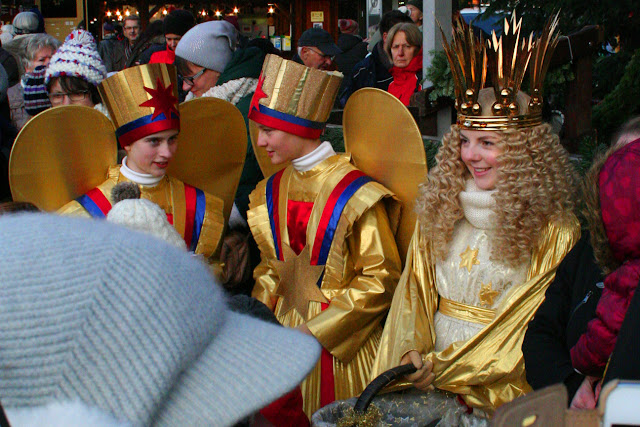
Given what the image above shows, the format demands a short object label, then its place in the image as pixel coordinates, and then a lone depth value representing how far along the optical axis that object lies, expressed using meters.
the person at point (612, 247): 1.58
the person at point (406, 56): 4.85
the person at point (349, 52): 7.68
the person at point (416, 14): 6.63
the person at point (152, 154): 3.15
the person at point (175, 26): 5.68
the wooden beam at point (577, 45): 3.58
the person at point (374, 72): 5.63
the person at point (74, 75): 3.88
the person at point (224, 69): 3.98
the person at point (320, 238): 2.89
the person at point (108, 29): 10.75
